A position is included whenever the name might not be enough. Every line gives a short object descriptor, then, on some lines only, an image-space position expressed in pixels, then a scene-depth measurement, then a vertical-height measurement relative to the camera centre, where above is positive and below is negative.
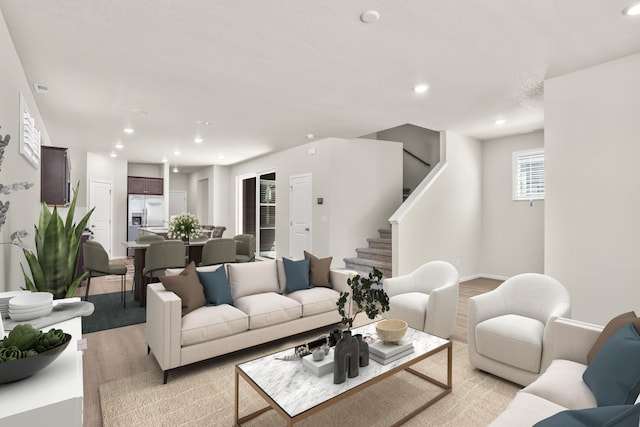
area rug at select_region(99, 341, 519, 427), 2.16 -1.31
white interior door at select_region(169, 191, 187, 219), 11.96 +0.41
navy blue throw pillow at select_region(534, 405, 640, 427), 0.92 -0.61
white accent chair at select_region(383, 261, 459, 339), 3.28 -0.88
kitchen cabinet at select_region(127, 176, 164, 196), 9.61 +0.82
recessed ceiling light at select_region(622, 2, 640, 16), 2.38 +1.45
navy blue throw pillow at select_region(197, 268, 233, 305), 3.12 -0.68
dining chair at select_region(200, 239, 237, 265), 4.83 -0.55
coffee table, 1.74 -0.97
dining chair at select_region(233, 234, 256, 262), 5.94 -0.62
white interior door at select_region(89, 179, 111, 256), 8.27 +0.05
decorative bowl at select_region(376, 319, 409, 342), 2.32 -0.82
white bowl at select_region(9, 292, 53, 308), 1.62 -0.42
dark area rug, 3.92 -1.27
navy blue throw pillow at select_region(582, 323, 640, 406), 1.45 -0.72
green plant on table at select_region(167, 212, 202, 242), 5.08 -0.20
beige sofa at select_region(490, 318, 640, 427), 1.53 -0.89
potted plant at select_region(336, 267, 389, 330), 2.24 -0.56
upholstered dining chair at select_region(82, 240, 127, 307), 4.56 -0.62
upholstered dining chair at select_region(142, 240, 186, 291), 4.31 -0.56
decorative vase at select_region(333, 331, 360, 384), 1.95 -0.85
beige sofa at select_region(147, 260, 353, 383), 2.63 -0.90
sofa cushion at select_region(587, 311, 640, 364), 1.81 -0.64
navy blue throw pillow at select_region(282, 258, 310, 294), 3.66 -0.67
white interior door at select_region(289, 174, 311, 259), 6.87 -0.04
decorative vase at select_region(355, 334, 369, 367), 2.14 -0.88
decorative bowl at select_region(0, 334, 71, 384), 1.04 -0.48
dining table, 4.71 -0.77
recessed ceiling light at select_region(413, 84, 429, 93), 3.84 +1.43
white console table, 0.94 -0.54
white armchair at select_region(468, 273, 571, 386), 2.45 -0.89
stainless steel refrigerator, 9.33 +0.05
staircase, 5.81 -0.80
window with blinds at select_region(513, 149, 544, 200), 5.90 +0.66
